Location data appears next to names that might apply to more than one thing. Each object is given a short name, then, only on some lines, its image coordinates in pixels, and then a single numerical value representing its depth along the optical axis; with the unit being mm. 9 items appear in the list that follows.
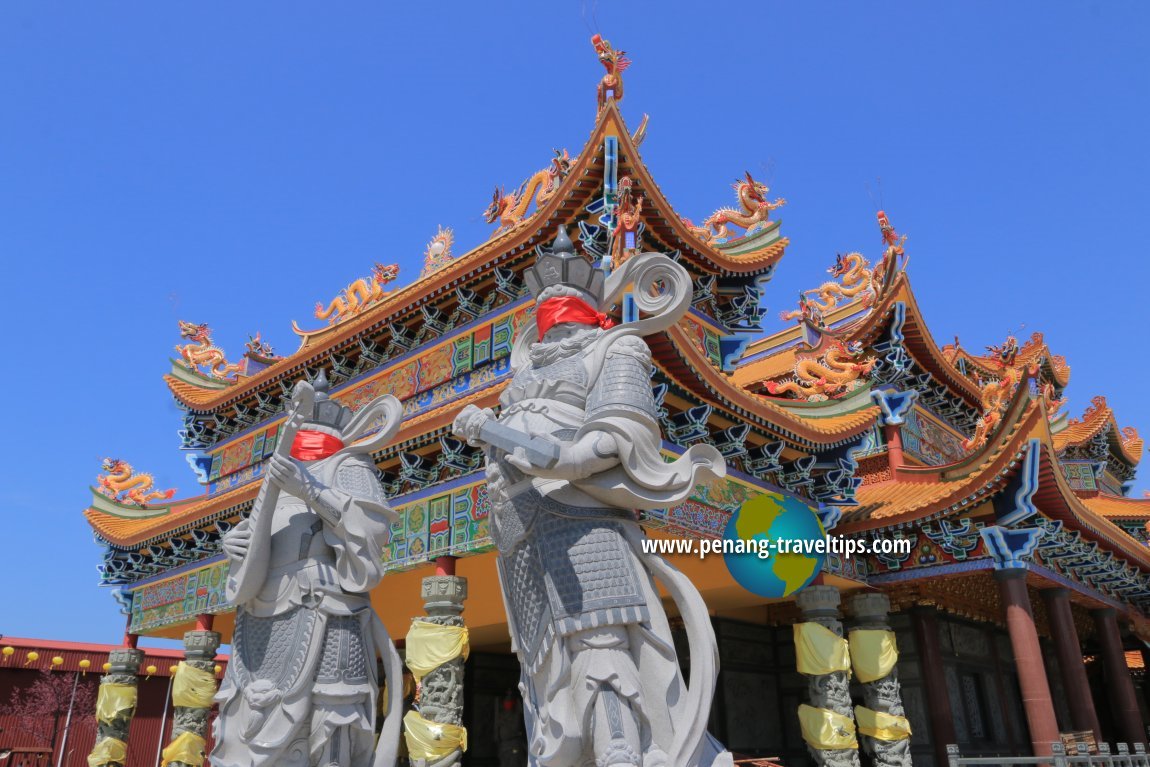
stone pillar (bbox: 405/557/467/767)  7676
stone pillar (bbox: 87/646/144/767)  11727
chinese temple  8625
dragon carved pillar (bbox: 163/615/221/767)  10352
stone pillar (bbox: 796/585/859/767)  8312
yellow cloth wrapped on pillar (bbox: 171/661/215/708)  10602
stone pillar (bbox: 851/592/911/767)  8625
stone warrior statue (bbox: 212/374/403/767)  4055
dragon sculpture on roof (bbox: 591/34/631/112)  7391
